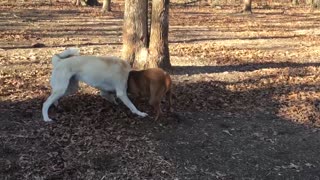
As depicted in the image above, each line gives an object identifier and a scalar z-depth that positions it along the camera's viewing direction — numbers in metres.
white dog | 6.48
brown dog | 6.53
